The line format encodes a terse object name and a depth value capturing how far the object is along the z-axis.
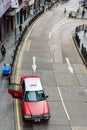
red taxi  19.45
